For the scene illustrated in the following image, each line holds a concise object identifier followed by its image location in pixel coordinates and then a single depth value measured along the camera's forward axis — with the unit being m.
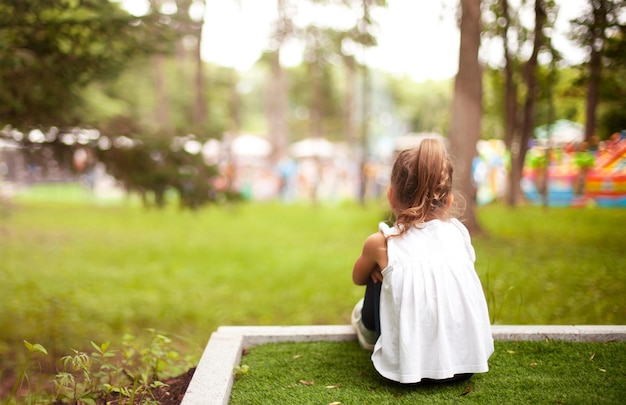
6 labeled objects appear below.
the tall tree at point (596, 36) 5.27
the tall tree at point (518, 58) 6.75
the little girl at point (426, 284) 2.86
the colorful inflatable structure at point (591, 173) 6.12
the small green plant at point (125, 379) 2.85
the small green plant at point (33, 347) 2.49
